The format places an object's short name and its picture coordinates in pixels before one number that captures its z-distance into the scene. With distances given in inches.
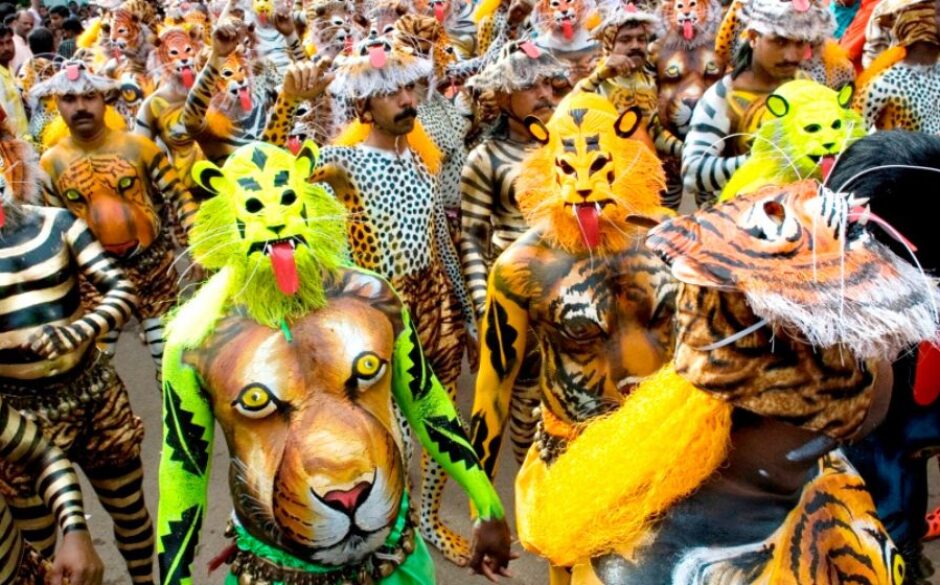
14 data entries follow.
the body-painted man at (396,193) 162.2
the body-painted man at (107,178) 197.2
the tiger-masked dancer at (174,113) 253.4
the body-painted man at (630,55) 237.3
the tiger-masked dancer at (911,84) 193.6
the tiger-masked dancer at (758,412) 57.4
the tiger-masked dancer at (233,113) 248.1
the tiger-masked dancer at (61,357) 133.6
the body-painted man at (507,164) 171.5
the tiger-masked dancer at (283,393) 94.4
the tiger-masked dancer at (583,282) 116.0
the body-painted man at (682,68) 262.4
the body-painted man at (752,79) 183.0
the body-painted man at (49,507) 100.3
